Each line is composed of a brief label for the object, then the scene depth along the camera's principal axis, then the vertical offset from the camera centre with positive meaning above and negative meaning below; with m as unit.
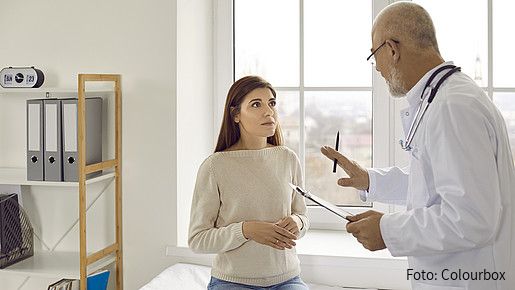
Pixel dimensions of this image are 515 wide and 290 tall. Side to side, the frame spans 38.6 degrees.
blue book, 2.75 -0.58
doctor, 1.59 -0.10
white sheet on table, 2.62 -0.55
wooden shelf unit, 2.65 -0.30
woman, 2.27 -0.23
